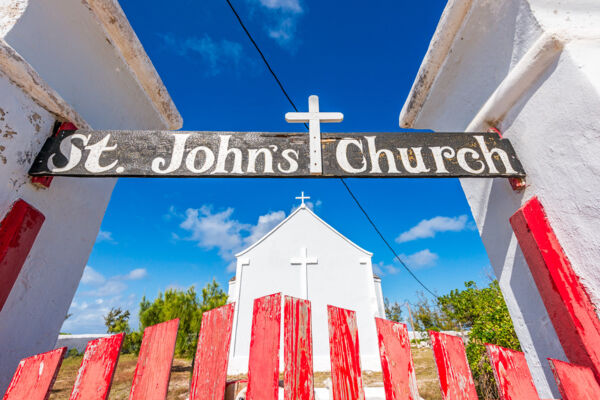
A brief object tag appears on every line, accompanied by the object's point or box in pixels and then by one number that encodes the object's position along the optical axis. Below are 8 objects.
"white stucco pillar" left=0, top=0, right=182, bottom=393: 1.44
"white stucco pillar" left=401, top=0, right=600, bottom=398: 1.29
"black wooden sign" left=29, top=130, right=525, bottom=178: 1.64
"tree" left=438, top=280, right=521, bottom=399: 3.89
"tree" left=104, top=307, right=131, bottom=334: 13.91
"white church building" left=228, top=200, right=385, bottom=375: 9.25
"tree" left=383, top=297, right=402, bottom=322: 21.64
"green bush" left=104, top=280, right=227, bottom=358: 7.86
